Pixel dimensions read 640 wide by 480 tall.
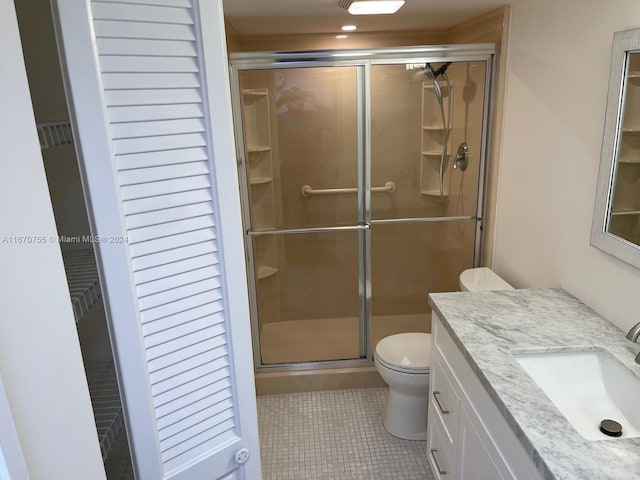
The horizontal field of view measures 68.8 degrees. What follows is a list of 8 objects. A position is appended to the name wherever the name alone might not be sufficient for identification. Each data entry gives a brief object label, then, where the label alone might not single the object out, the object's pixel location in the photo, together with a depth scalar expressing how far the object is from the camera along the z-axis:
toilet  2.29
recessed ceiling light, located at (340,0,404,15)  2.12
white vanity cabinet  1.26
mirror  1.52
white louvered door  0.91
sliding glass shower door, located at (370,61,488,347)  2.76
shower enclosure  2.64
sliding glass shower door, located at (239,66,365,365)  2.74
